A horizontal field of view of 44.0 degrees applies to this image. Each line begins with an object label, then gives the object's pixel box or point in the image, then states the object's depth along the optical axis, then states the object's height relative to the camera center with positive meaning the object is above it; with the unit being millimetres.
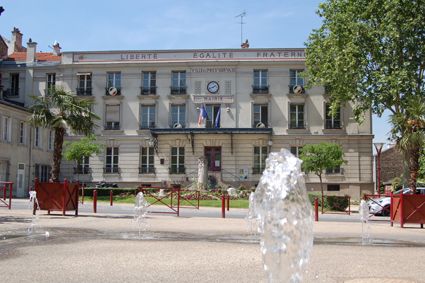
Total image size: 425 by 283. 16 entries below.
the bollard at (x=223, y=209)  21906 -1449
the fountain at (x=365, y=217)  15042 -1376
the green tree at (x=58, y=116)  22094 +2457
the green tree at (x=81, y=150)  40656 +1897
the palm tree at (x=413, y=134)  21250 +1702
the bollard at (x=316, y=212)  21431 -1497
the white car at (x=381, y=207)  26484 -1596
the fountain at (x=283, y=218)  5867 -495
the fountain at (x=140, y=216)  16250 -1508
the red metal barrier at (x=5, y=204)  23719 -1533
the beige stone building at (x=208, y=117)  44969 +5027
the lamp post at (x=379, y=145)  32438 +1892
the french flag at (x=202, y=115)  45062 +5096
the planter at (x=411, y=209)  18359 -1160
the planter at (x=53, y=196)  20250 -859
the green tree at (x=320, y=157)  36344 +1260
